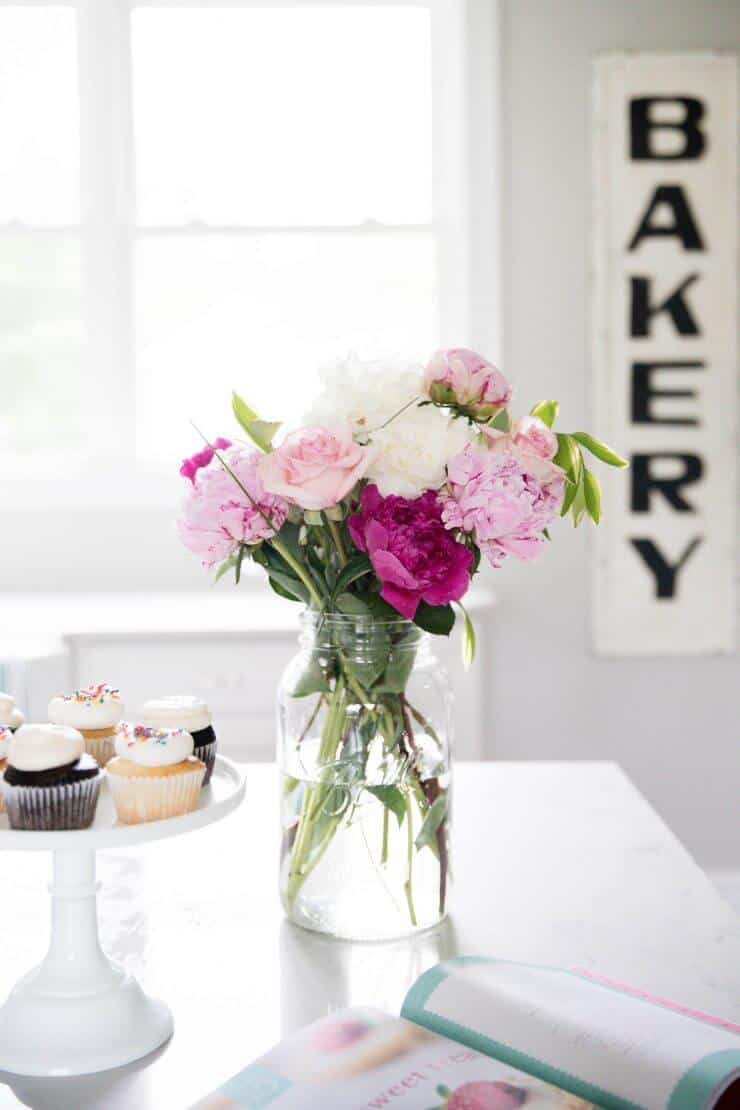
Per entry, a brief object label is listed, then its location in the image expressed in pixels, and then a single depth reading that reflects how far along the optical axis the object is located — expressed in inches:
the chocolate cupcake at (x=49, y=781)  33.5
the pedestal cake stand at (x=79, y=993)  32.7
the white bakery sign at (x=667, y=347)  110.7
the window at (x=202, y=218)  117.6
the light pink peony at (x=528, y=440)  36.9
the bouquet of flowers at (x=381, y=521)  35.7
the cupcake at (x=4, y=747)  37.2
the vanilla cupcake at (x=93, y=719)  39.5
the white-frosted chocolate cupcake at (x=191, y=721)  39.1
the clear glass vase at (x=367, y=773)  39.0
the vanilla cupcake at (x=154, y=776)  34.4
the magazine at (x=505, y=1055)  28.0
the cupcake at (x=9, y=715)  39.5
